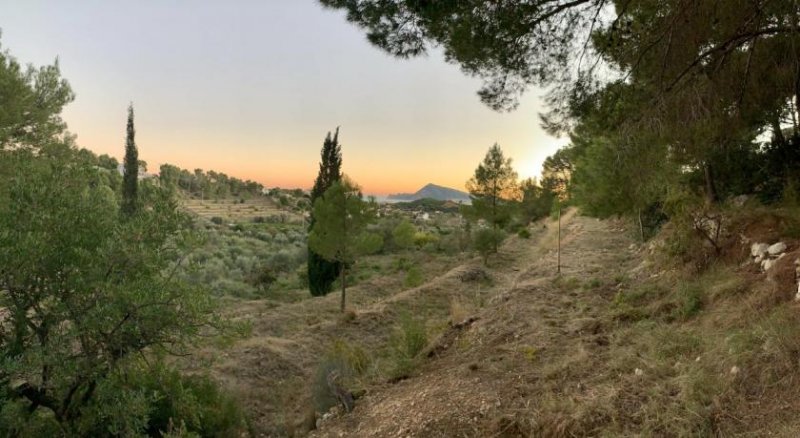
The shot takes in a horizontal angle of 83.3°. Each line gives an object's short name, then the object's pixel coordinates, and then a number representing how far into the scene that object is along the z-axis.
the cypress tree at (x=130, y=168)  32.47
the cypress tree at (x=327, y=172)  21.39
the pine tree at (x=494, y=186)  25.89
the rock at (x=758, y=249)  6.14
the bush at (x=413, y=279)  18.00
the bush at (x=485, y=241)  20.45
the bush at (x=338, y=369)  6.78
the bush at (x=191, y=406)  5.93
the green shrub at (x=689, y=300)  5.76
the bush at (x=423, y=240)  32.86
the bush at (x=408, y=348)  6.98
